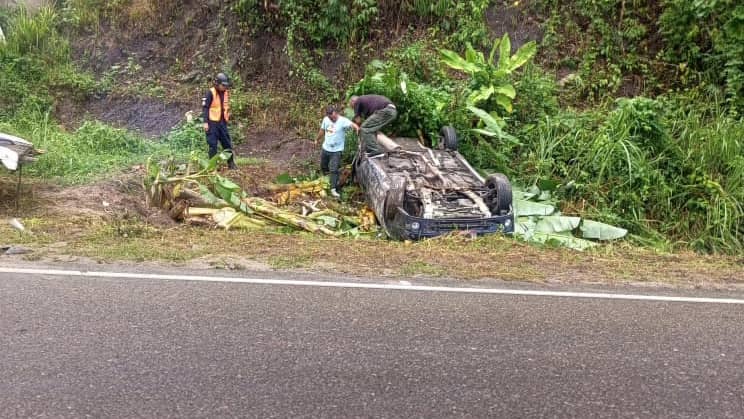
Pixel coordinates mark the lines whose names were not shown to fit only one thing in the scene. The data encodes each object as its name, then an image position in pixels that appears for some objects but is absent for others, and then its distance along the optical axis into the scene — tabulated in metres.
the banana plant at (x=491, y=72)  12.32
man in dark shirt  10.65
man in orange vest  11.41
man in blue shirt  10.84
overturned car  8.01
